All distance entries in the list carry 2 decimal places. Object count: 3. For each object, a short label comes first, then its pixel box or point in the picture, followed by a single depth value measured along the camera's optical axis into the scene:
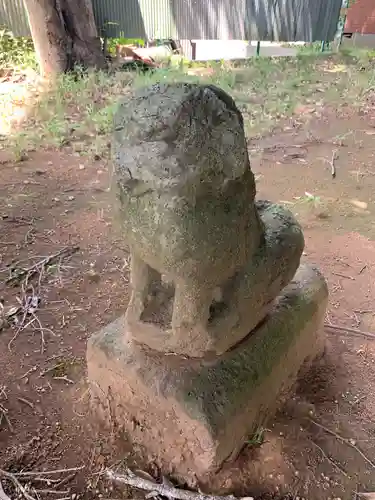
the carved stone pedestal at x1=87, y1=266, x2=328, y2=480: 1.70
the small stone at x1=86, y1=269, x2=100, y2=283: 2.93
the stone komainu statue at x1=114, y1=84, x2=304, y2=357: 1.31
